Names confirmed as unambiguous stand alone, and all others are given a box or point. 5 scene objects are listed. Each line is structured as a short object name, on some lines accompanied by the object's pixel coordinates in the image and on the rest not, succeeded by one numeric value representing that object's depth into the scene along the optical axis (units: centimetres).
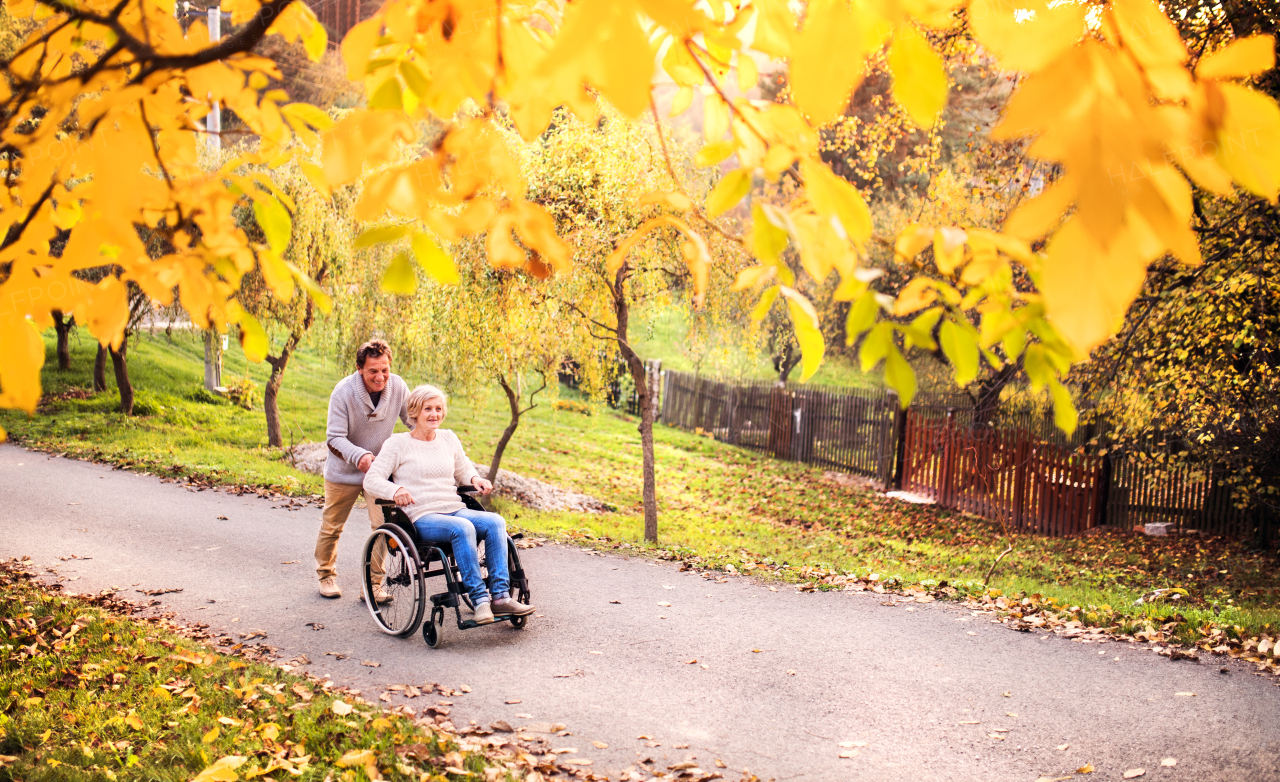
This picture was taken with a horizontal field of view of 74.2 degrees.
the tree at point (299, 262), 1408
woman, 554
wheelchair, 552
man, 617
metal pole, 1801
